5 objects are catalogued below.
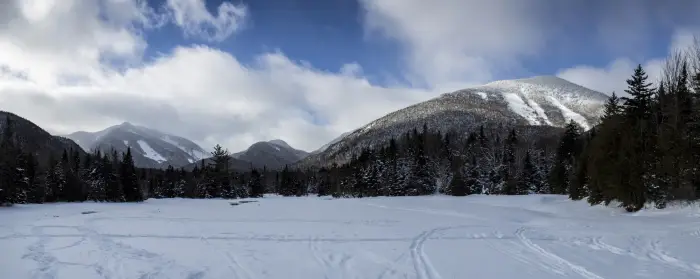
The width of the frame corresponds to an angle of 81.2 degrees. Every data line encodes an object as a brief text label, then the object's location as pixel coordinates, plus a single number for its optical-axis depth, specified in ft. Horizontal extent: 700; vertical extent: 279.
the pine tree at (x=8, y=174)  142.61
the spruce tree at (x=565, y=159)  197.88
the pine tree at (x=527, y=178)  233.76
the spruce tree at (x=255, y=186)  295.48
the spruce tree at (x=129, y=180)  221.85
